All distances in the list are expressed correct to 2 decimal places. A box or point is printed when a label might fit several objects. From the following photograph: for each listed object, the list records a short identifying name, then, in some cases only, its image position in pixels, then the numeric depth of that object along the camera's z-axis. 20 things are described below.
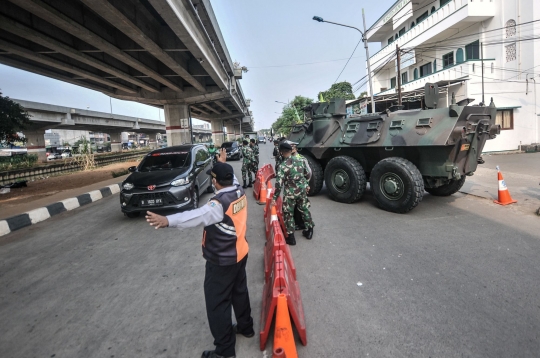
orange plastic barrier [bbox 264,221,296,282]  3.09
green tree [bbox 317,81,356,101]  49.42
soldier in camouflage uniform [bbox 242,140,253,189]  9.78
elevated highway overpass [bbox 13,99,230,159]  32.28
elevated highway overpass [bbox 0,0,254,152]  8.77
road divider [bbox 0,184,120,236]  6.44
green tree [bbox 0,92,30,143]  11.45
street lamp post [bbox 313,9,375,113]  15.42
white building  16.42
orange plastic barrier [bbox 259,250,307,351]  2.45
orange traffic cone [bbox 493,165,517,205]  6.73
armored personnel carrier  5.87
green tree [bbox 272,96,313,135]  49.69
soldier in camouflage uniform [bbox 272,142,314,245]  4.78
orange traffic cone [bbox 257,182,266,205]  7.84
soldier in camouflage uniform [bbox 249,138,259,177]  9.89
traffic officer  2.33
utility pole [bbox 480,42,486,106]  17.39
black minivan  6.37
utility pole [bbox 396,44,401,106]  15.32
